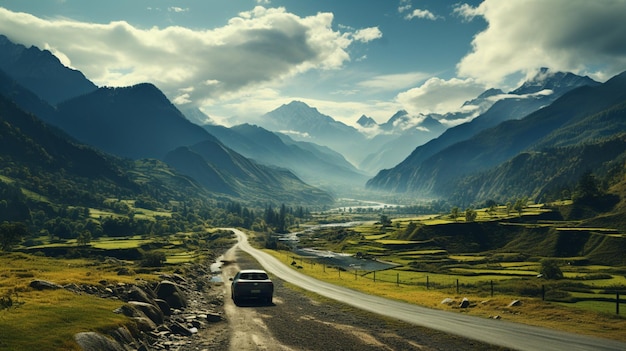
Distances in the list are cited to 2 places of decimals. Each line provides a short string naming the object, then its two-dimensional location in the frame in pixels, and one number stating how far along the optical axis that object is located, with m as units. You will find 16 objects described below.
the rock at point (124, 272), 56.64
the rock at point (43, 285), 29.08
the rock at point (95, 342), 18.05
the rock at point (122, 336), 21.02
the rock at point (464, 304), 37.71
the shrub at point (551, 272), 77.00
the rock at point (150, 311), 28.27
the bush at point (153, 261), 89.94
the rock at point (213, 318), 31.59
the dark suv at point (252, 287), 38.81
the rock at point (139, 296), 31.56
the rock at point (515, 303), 35.41
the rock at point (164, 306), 32.53
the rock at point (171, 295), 36.59
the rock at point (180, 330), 27.17
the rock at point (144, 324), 25.08
